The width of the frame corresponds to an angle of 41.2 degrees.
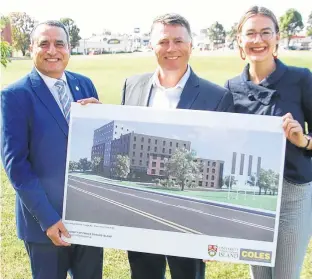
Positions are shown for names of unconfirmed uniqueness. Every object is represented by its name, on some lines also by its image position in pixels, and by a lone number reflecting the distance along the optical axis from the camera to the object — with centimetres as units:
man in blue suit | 222
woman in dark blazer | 226
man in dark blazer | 236
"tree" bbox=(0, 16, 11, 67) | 551
